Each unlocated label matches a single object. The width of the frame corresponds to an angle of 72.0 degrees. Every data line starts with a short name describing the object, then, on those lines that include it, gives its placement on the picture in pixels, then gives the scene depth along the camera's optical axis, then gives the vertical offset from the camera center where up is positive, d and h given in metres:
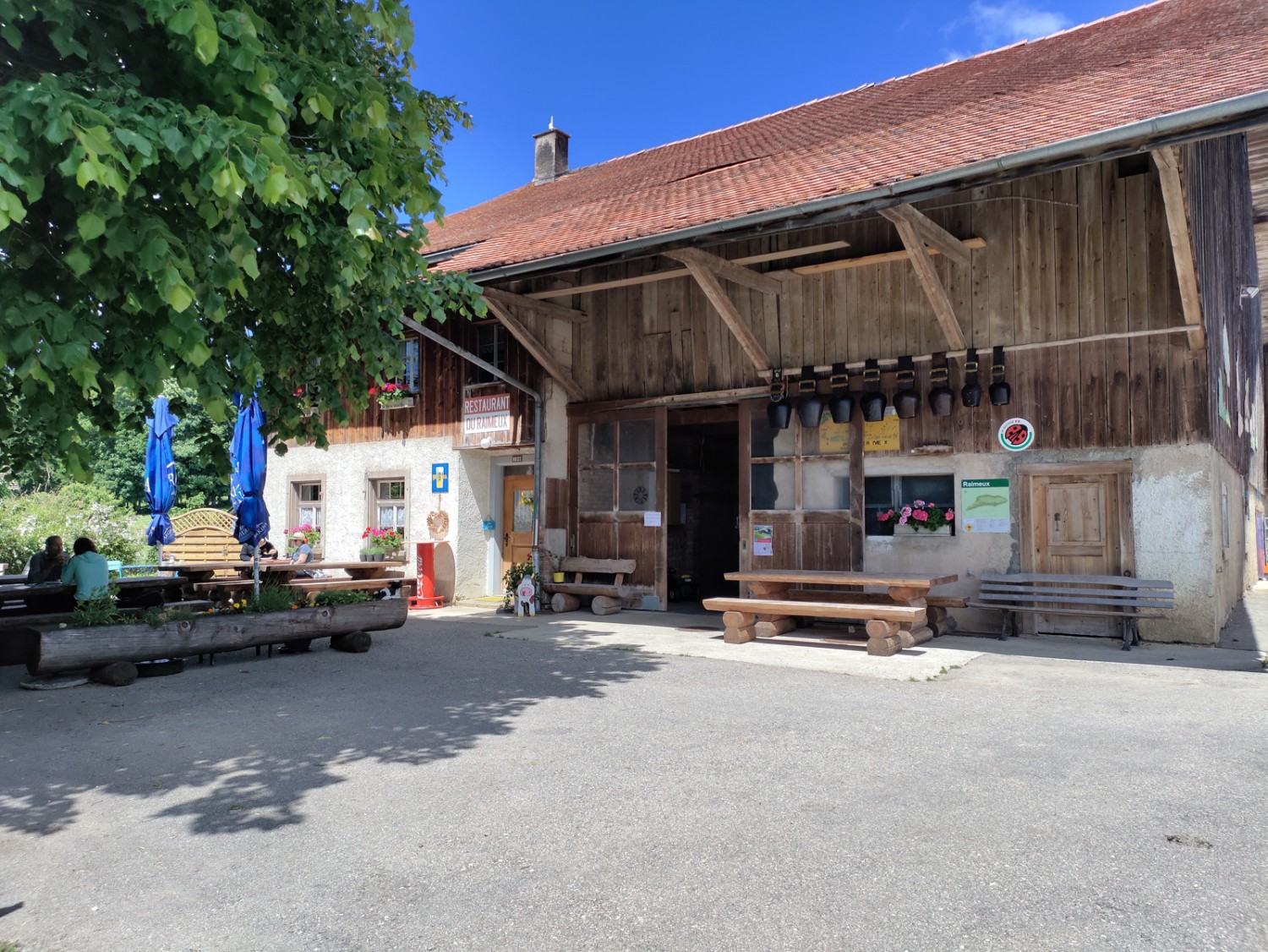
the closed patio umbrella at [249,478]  9.82 +0.47
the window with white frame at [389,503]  14.85 +0.25
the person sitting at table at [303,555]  12.73 -0.54
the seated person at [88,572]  7.83 -0.48
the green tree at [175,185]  3.30 +1.43
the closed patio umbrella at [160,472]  11.34 +0.63
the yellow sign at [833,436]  10.63 +0.97
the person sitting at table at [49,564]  9.65 -0.50
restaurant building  8.18 +2.27
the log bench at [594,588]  12.11 -1.01
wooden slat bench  8.64 -0.86
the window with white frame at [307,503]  16.08 +0.28
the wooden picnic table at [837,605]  8.39 -0.94
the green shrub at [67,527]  15.31 -0.13
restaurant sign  13.45 +1.62
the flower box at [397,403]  14.78 +1.95
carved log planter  6.62 -1.00
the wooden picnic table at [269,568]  11.39 -0.67
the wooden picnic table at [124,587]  8.02 -0.68
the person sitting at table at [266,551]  13.29 -0.51
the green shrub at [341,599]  8.73 -0.81
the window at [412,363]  14.81 +2.64
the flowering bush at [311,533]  15.35 -0.26
